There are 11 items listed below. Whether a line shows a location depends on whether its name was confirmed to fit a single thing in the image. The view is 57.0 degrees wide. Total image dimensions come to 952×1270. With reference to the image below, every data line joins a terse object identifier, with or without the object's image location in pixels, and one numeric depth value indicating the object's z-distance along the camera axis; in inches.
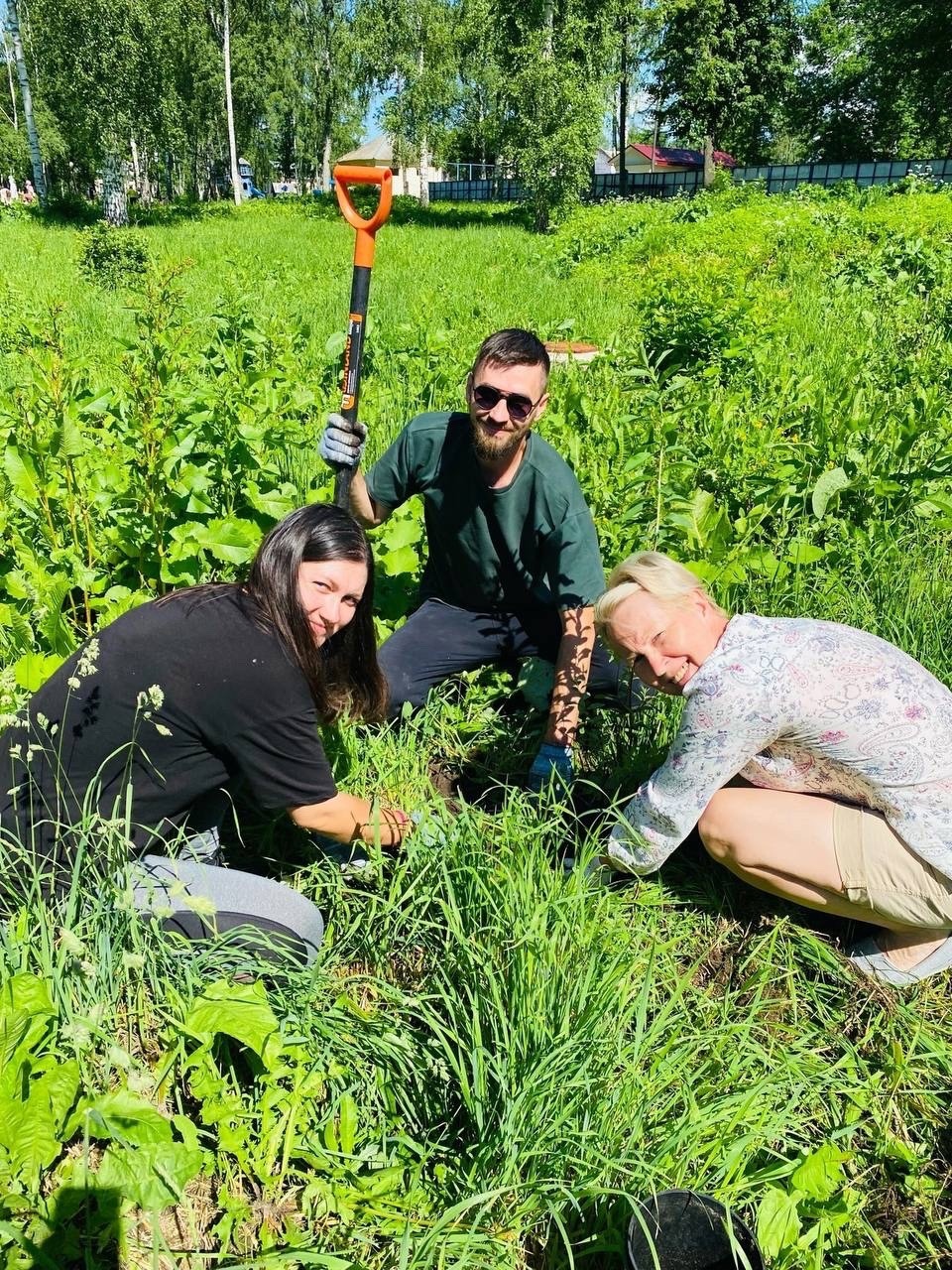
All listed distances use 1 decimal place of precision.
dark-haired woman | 70.7
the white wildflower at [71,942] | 49.8
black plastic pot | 55.7
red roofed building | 2138.3
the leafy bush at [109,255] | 448.5
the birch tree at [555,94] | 874.1
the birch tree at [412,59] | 1246.9
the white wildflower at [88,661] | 64.7
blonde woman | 76.5
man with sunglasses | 109.3
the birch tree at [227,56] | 1158.5
